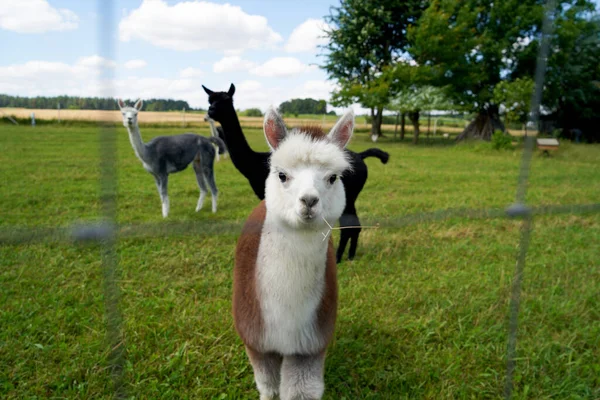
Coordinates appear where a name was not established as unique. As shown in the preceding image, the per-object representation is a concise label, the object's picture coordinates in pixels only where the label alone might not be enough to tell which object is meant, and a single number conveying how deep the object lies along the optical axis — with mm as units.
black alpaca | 1494
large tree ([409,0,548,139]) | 11883
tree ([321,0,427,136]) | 7762
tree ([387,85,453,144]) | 15602
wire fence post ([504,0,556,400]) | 1382
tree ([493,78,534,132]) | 11258
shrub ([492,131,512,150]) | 12516
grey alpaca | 4594
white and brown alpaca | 1269
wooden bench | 9750
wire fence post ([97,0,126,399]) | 953
